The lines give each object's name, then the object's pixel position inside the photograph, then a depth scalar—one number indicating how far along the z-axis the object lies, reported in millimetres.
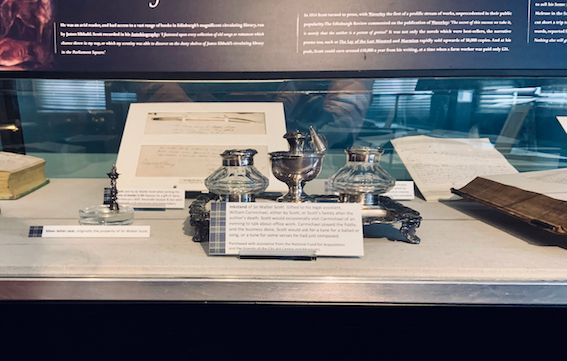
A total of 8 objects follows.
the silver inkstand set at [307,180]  854
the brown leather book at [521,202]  814
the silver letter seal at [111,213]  938
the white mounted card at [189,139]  1169
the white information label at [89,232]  877
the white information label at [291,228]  761
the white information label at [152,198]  1077
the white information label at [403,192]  1161
